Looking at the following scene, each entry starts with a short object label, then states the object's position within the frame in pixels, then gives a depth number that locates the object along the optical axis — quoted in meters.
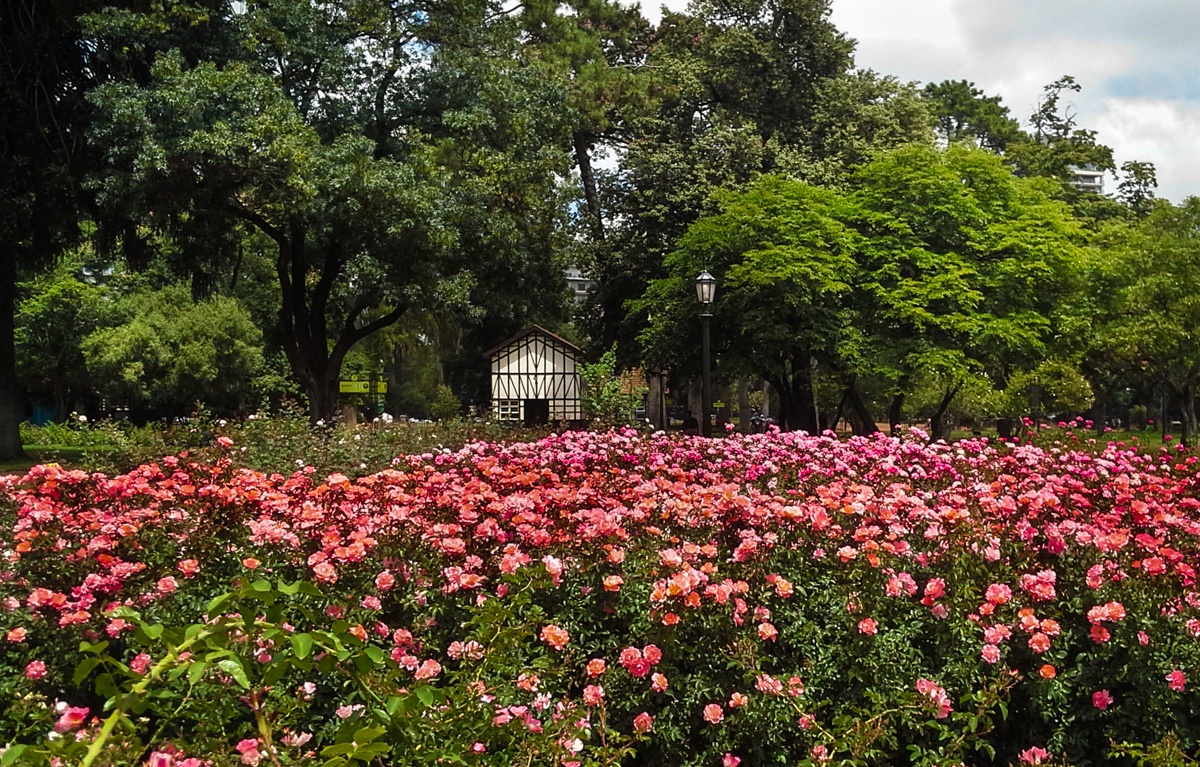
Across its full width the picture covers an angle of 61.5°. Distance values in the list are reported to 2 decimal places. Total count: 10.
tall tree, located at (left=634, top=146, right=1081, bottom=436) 20.16
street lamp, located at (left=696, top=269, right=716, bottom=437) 15.08
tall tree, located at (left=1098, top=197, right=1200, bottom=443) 24.38
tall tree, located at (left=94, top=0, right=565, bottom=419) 15.19
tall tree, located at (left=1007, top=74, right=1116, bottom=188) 36.81
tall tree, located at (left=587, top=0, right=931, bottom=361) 25.84
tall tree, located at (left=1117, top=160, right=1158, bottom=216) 40.94
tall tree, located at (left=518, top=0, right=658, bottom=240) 25.25
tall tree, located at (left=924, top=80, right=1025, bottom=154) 44.84
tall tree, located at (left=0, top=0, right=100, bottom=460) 15.94
